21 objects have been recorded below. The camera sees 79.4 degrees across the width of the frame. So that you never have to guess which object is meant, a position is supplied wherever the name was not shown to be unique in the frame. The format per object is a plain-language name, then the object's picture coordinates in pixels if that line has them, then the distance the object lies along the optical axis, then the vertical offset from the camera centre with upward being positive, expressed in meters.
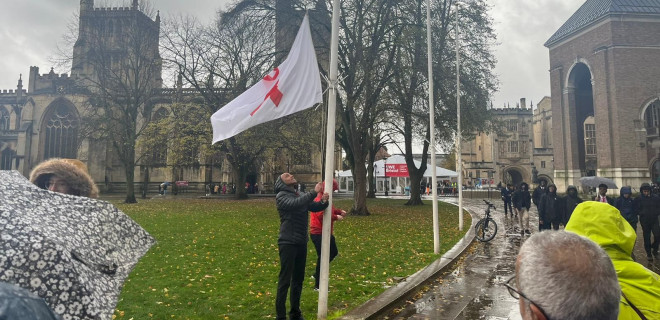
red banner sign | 44.78 +1.96
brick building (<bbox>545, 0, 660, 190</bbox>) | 32.41 +8.85
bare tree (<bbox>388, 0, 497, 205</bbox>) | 18.61 +5.93
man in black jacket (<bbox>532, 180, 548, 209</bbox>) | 13.41 -0.09
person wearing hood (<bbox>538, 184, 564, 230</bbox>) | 11.77 -0.63
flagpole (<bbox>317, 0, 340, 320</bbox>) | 5.30 +0.31
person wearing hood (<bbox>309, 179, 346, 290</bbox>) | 6.82 -0.76
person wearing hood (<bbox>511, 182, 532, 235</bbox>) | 14.66 -0.61
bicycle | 12.87 -1.36
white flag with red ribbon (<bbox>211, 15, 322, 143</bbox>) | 5.43 +1.26
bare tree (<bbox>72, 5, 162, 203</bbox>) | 31.08 +9.04
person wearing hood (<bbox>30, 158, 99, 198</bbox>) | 2.72 +0.05
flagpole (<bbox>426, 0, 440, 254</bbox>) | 10.21 +0.91
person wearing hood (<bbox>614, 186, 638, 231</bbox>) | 10.40 -0.45
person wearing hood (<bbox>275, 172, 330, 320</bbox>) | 5.02 -0.64
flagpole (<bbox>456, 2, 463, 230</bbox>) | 14.81 +0.22
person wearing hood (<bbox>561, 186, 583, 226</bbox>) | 10.85 -0.33
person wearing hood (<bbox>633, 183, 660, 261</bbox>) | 10.24 -0.72
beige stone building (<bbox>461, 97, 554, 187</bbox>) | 72.19 +6.53
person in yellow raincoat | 1.81 -0.32
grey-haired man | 1.39 -0.33
